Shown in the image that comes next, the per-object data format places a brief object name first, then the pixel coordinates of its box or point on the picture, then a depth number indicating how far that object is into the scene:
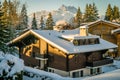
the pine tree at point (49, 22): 95.31
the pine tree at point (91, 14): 90.46
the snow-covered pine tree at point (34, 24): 93.00
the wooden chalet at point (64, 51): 32.97
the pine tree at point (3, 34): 37.10
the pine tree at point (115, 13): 91.15
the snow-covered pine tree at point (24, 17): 95.53
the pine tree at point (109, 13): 91.18
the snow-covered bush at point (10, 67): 16.84
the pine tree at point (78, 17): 99.55
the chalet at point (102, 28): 53.59
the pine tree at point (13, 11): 69.48
